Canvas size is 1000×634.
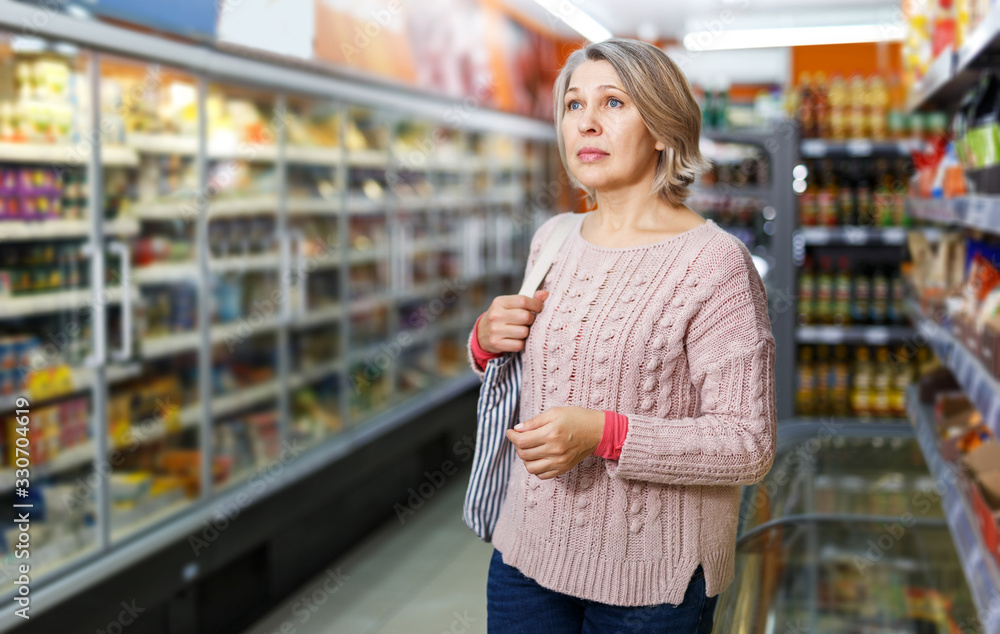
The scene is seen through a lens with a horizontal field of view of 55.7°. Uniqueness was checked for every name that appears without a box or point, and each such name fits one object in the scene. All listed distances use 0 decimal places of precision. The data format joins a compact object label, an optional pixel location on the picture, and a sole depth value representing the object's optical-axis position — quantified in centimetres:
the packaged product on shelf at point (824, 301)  540
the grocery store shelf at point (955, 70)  220
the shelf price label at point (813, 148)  521
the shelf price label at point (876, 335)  518
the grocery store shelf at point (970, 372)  205
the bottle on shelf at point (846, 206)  532
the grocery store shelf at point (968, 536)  199
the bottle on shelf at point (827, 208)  534
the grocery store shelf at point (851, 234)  518
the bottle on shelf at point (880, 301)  537
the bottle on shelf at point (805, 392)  559
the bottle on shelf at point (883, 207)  531
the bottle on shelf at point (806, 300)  542
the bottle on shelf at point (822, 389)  555
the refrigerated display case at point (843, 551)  297
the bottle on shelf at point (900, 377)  547
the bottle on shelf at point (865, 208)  532
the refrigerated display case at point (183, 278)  289
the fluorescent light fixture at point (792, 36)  750
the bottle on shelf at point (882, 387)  550
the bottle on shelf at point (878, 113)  531
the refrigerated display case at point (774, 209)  486
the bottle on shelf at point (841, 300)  539
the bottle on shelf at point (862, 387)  549
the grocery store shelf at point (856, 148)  515
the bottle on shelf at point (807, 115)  544
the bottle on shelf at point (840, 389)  555
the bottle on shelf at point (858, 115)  534
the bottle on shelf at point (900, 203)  525
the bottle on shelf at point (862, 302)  538
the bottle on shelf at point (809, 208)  537
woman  128
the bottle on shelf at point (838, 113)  537
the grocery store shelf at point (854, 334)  518
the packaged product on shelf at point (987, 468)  235
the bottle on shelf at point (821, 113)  542
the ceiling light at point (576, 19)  775
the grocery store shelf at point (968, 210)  205
